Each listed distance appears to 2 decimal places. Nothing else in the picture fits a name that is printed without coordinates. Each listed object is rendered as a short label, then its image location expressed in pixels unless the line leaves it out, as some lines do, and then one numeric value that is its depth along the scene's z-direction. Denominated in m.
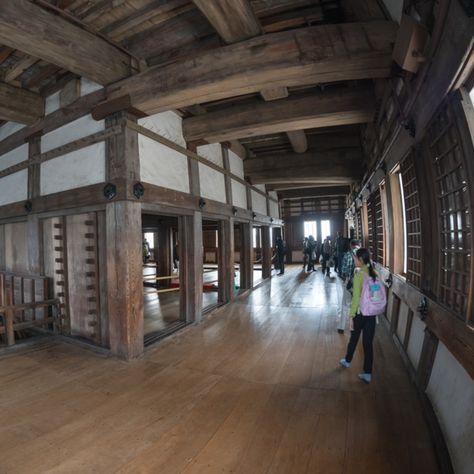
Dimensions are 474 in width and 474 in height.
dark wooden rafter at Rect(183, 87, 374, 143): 3.62
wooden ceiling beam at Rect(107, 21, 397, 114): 2.27
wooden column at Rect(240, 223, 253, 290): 7.27
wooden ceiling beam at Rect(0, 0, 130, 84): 2.34
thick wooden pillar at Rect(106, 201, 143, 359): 3.28
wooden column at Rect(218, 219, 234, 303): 5.89
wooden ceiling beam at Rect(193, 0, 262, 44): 2.23
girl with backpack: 2.65
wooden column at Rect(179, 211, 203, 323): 4.54
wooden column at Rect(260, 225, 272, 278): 9.14
